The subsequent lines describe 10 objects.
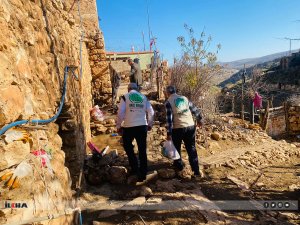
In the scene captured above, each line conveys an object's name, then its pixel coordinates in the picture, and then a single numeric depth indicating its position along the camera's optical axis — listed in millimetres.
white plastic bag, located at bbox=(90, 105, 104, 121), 7391
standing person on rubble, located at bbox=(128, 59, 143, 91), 8266
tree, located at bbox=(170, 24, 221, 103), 8523
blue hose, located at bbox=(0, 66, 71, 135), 1961
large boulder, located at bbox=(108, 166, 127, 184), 4555
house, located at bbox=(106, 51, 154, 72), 12188
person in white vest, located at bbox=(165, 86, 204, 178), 4734
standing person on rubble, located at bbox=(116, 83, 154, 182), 4344
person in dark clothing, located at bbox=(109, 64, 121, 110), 8855
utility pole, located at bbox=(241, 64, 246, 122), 17539
